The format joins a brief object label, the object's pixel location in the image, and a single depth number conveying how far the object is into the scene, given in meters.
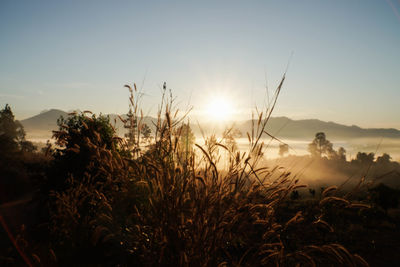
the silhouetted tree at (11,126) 60.88
